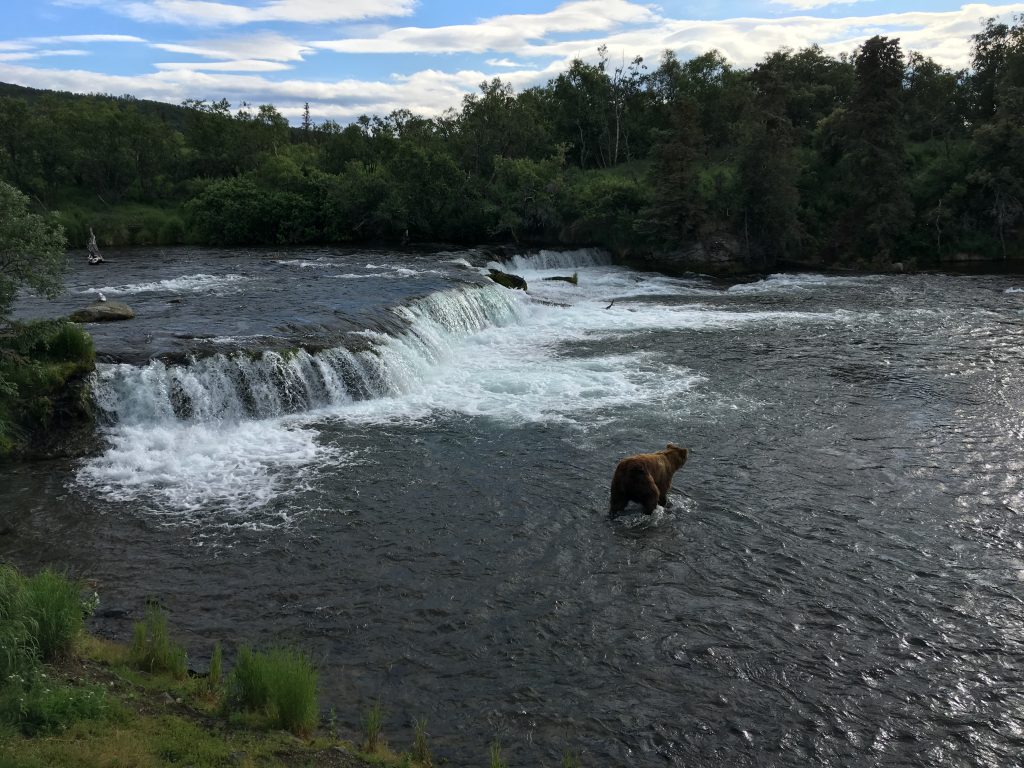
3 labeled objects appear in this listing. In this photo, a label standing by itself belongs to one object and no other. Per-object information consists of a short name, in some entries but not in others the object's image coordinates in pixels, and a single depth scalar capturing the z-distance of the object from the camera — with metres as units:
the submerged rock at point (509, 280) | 30.77
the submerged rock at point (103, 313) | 20.09
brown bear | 11.07
